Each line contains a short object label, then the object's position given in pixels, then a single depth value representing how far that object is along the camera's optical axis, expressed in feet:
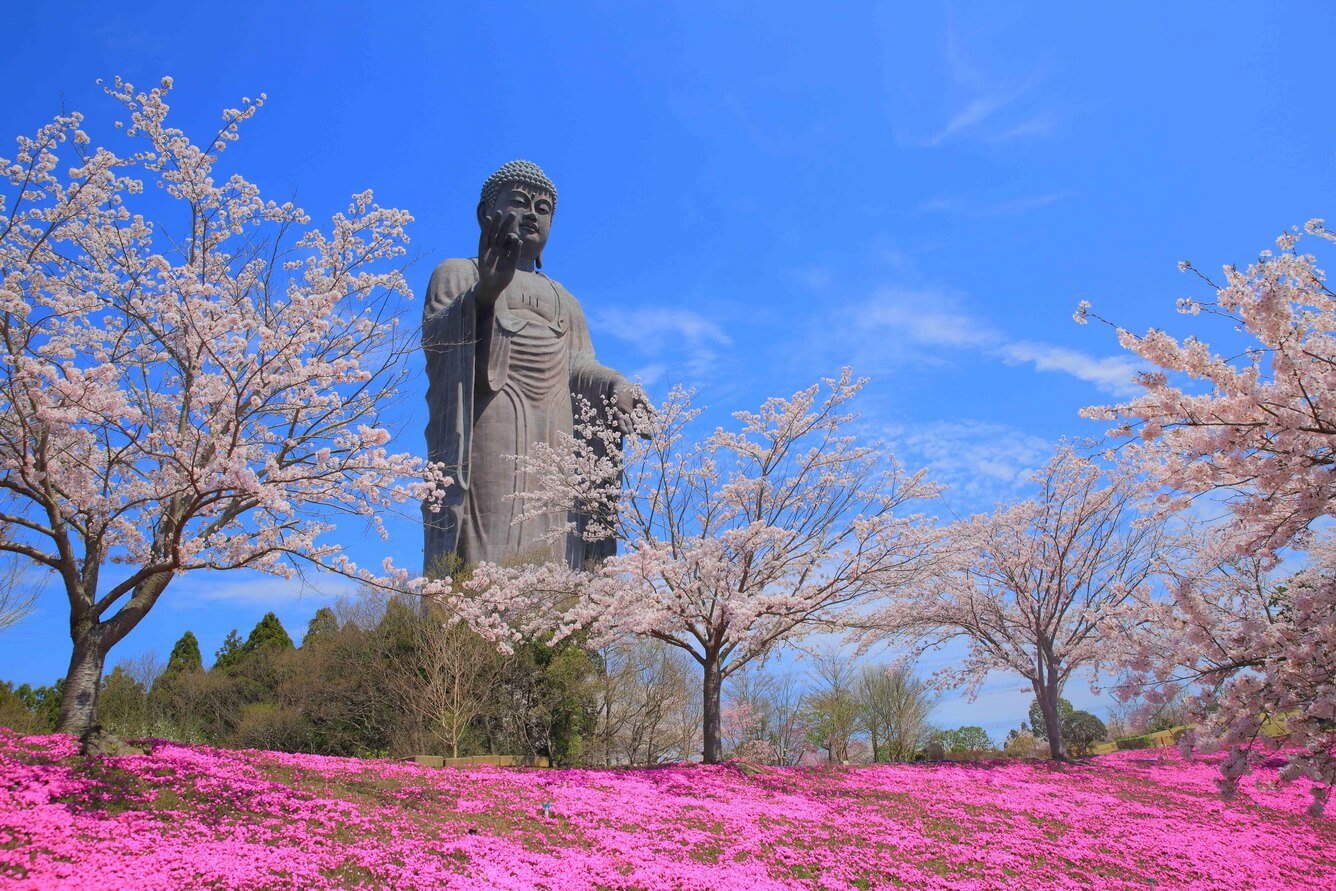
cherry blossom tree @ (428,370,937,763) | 40.60
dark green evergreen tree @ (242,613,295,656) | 84.43
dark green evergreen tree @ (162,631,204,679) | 81.97
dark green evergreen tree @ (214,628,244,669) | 82.60
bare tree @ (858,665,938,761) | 81.61
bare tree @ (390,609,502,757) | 46.47
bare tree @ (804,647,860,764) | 74.84
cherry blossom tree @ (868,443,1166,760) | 59.31
